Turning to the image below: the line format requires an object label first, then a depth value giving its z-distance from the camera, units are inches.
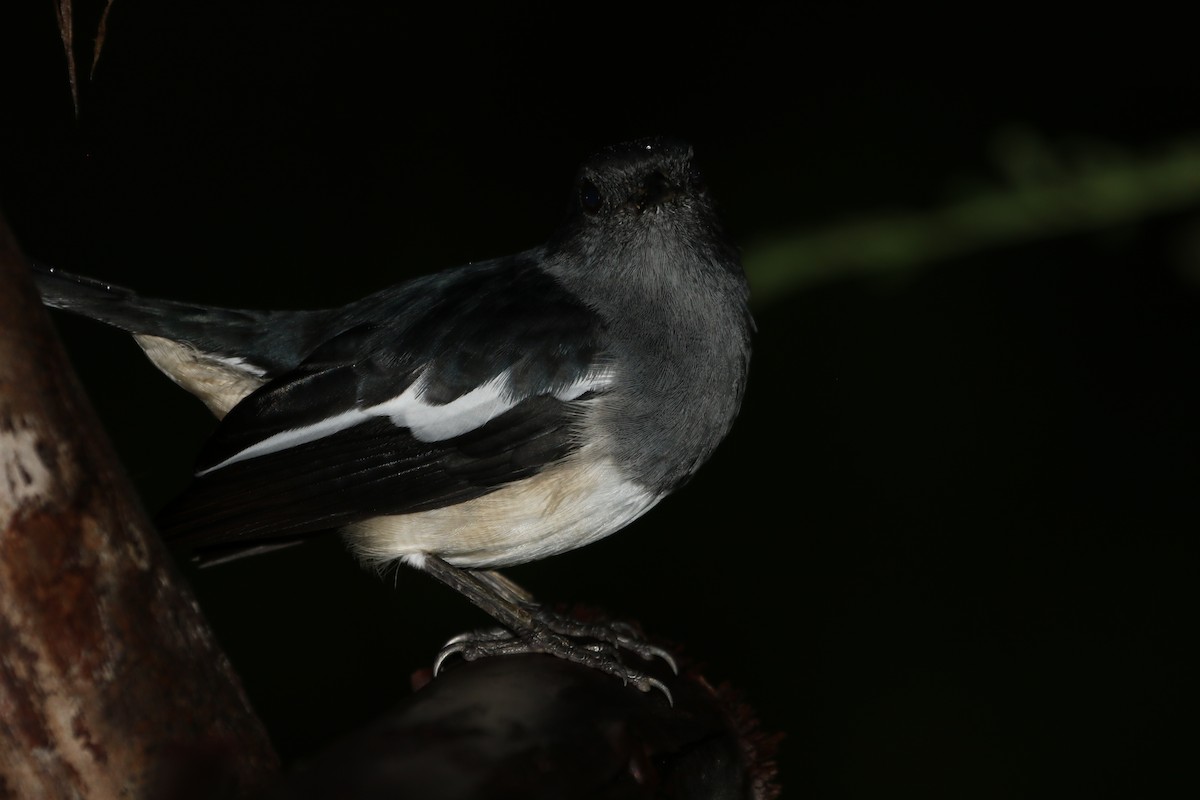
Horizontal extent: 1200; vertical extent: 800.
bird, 176.0
